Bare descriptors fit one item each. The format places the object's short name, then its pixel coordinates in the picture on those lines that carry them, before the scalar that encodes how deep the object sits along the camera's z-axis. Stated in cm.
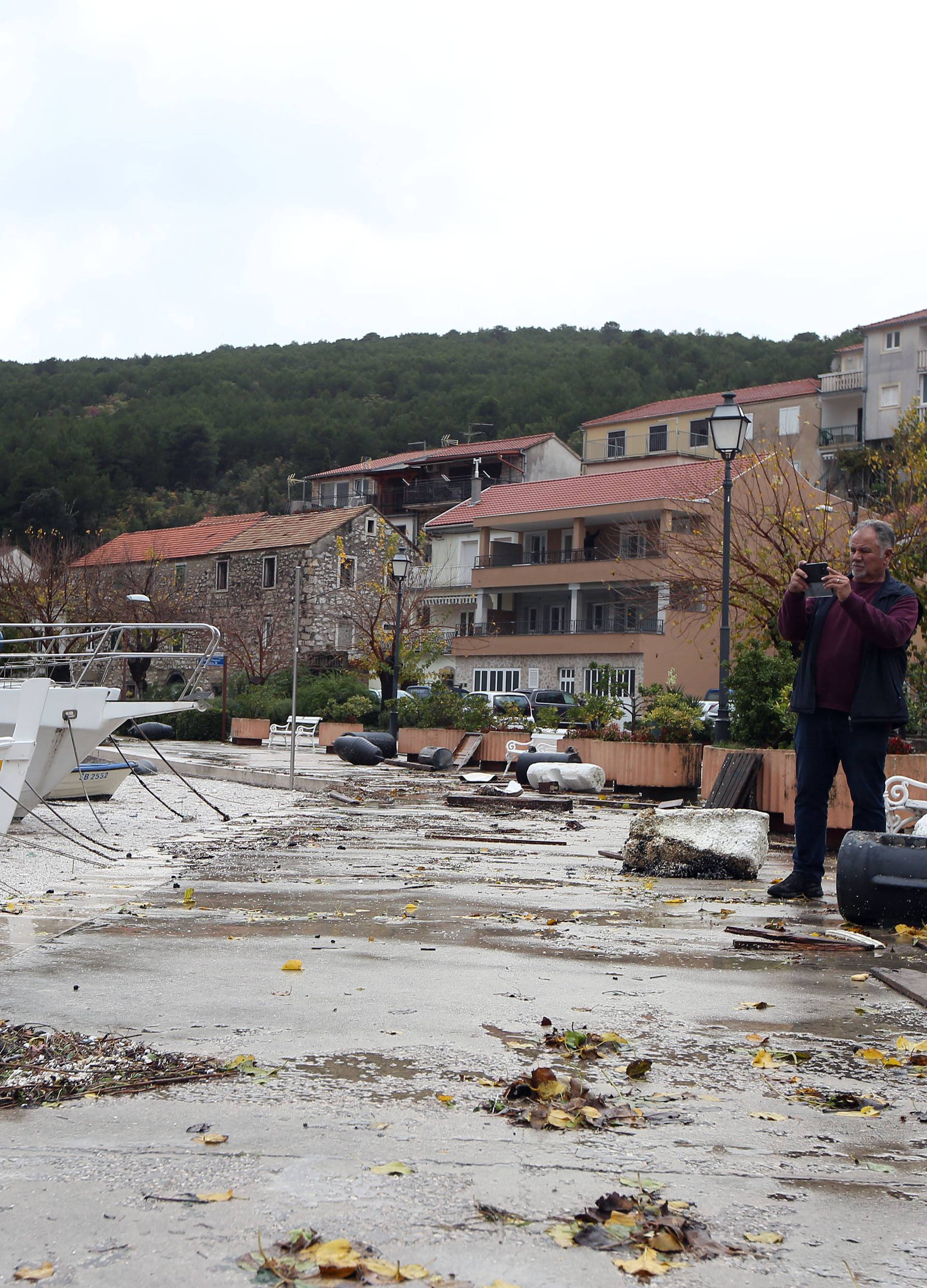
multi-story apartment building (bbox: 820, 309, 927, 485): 6556
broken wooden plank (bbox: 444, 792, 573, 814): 1556
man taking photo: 691
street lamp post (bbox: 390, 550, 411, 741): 2864
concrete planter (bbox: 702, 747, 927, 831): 1102
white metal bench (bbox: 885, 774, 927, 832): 861
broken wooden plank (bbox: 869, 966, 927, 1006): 469
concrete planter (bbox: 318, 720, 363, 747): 3488
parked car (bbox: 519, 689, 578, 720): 4534
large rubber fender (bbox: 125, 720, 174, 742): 3546
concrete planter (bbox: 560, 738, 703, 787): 1858
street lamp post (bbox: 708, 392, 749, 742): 1578
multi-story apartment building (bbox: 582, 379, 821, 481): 6988
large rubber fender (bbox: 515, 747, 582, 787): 1973
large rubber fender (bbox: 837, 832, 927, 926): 621
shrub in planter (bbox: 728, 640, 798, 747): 1273
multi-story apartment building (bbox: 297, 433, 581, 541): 7400
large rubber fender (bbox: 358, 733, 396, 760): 2781
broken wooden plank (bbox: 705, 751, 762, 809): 1188
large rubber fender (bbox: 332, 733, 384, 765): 2653
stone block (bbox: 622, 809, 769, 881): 861
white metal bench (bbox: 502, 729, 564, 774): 2200
